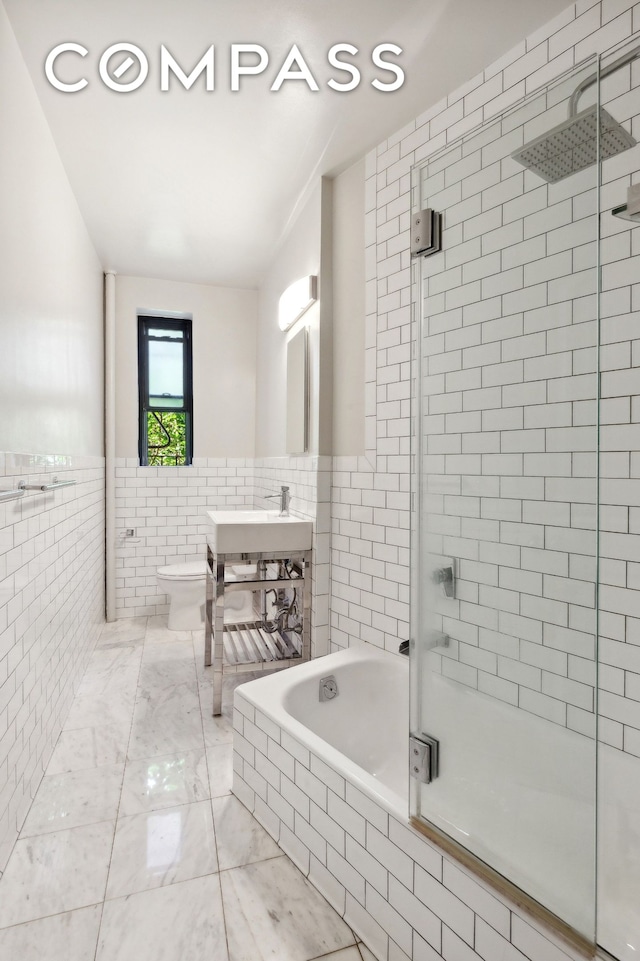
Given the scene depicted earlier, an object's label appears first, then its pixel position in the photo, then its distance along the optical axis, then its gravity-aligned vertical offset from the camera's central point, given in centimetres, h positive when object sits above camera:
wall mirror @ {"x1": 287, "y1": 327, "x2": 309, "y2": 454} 295 +47
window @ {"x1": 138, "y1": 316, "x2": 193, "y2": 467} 433 +68
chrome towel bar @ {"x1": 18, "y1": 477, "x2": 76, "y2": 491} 172 -6
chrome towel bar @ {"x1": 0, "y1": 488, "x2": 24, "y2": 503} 144 -8
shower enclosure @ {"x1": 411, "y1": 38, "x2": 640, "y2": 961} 102 -8
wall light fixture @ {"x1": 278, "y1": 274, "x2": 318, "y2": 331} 280 +102
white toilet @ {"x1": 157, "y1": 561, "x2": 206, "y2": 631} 367 -91
